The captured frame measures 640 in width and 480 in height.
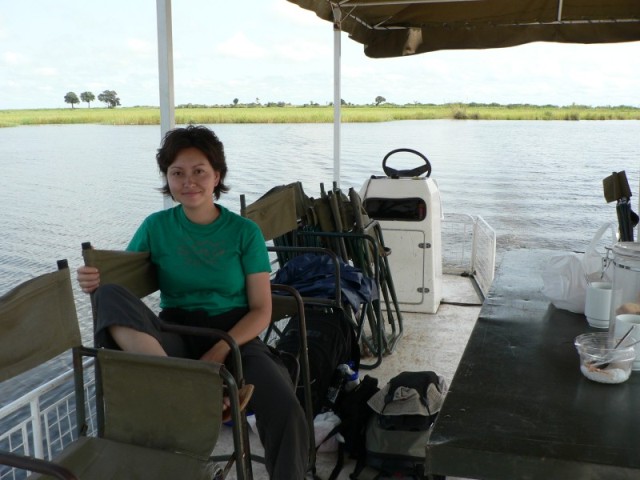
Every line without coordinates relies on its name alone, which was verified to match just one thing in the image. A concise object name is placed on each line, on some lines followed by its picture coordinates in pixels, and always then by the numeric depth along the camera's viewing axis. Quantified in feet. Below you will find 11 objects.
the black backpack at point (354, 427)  7.58
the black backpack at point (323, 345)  8.25
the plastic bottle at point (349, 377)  8.51
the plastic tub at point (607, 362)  4.38
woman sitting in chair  6.59
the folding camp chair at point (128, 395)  4.86
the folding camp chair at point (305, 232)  9.42
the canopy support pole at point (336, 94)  14.63
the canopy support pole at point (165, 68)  8.09
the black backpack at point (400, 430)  7.23
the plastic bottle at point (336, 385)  8.35
